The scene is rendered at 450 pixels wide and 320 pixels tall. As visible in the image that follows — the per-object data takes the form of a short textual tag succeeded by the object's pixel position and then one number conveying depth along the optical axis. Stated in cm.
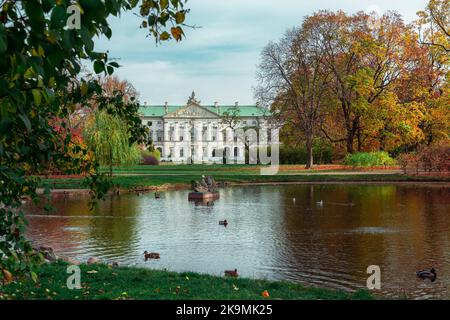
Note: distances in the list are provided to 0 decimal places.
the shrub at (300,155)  6170
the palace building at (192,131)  11219
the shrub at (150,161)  6894
